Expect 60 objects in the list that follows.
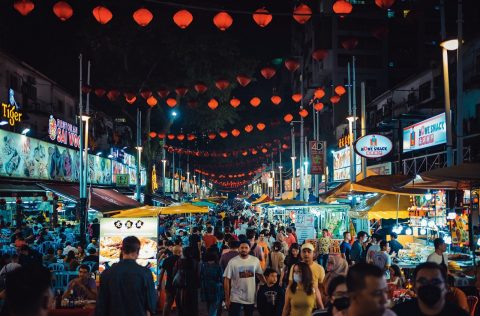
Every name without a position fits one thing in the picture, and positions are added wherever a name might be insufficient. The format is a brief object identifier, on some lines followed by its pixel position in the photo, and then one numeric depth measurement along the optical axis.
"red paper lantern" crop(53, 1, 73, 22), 12.98
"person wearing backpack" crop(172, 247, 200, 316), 9.80
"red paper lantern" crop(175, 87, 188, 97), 24.33
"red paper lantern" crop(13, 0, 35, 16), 12.28
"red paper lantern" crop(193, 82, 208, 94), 21.65
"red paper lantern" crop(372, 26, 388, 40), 14.01
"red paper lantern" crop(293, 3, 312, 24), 12.91
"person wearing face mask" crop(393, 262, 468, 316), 4.31
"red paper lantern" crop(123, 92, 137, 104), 25.50
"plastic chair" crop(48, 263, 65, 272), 14.36
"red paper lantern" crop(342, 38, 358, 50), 14.98
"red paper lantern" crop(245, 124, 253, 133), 35.44
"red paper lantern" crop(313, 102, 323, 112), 28.11
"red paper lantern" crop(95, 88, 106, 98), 24.77
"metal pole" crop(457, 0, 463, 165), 14.88
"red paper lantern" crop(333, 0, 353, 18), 13.25
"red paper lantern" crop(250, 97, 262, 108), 23.89
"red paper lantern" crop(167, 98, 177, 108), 28.15
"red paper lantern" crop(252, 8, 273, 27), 13.23
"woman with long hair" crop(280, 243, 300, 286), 12.09
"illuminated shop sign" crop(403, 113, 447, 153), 22.08
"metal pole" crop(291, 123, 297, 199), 42.38
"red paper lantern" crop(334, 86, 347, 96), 24.64
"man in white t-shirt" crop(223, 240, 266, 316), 9.34
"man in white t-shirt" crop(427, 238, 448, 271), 10.95
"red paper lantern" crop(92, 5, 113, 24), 13.75
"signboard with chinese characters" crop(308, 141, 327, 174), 31.06
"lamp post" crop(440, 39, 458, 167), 15.21
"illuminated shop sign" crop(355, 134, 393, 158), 19.73
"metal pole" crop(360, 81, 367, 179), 23.83
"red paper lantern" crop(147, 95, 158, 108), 26.28
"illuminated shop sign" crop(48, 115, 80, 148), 28.45
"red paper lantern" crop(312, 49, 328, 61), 16.39
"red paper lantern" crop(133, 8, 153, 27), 13.67
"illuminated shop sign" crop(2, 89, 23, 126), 23.12
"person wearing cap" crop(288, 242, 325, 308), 8.93
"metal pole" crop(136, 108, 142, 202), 35.03
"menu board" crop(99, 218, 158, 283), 12.16
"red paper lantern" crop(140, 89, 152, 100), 24.14
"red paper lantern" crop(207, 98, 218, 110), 28.07
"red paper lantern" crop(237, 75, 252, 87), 19.96
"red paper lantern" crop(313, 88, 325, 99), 24.64
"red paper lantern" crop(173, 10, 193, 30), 13.48
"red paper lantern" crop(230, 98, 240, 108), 25.91
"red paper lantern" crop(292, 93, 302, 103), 26.44
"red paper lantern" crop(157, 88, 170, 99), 24.36
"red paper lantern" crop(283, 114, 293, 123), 30.68
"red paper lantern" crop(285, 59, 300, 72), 17.53
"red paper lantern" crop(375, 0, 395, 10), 11.84
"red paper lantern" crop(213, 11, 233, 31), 13.57
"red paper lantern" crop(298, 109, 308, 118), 31.67
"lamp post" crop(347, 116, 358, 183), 25.06
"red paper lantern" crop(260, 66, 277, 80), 17.83
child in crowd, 9.35
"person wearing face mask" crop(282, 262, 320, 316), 7.69
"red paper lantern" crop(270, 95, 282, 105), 23.77
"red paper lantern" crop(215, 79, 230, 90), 20.38
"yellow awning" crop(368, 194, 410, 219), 18.36
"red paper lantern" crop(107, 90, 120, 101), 24.77
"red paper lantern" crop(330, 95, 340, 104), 27.24
